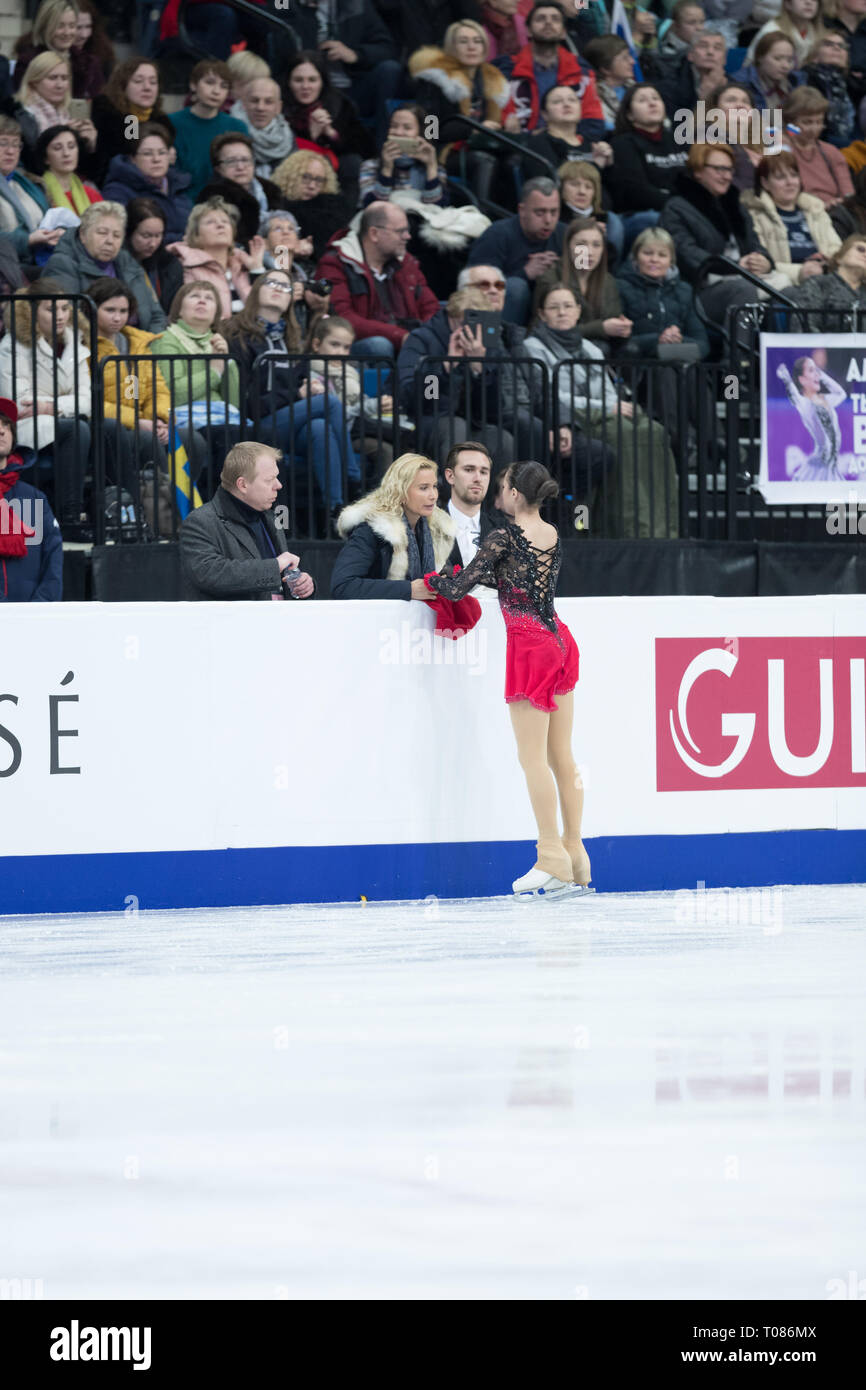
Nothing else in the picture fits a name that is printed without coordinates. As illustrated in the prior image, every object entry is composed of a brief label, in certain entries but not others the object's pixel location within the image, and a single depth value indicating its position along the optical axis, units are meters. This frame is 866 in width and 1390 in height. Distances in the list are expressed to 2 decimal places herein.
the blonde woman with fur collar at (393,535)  9.40
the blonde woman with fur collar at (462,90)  14.52
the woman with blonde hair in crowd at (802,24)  16.42
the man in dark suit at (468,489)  9.59
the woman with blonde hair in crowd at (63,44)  13.02
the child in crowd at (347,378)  11.50
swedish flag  11.10
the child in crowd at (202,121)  13.12
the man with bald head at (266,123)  13.41
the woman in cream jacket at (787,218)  14.77
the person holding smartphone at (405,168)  13.66
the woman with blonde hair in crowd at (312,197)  13.18
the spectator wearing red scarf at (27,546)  9.55
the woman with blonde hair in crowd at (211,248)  12.02
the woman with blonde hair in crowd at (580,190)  13.71
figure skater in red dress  8.98
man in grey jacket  9.08
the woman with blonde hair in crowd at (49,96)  12.63
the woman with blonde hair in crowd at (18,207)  11.88
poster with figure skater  11.87
